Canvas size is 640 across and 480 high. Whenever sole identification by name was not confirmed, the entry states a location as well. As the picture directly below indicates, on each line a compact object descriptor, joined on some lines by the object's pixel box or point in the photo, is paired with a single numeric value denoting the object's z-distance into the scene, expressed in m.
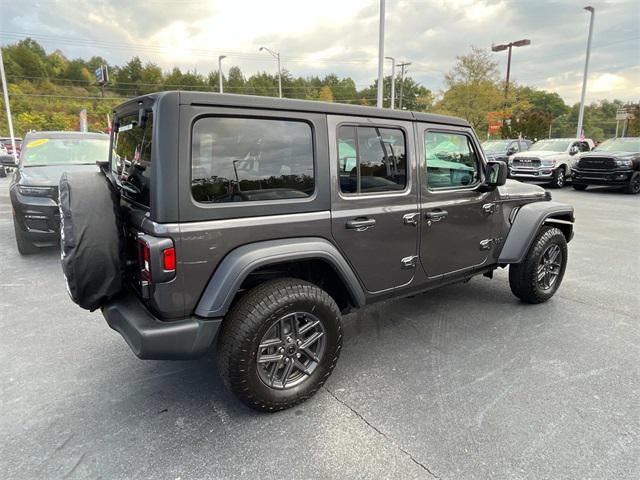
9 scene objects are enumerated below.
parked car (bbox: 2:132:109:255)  5.39
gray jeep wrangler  2.14
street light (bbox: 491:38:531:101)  38.67
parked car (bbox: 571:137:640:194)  12.91
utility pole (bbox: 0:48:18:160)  21.81
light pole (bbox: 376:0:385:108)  15.61
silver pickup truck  14.76
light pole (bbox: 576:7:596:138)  22.52
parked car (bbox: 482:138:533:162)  17.91
